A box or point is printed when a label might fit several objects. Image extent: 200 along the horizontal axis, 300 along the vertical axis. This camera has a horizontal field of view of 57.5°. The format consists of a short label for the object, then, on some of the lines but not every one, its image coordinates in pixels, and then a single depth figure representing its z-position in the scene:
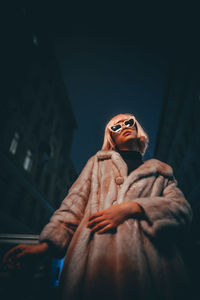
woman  1.22
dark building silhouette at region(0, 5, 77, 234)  14.45
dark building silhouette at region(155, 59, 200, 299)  18.20
